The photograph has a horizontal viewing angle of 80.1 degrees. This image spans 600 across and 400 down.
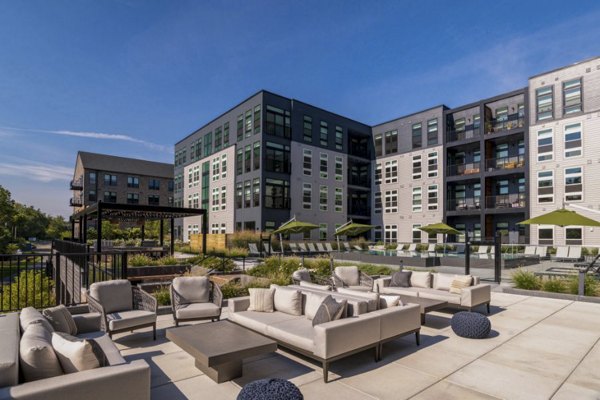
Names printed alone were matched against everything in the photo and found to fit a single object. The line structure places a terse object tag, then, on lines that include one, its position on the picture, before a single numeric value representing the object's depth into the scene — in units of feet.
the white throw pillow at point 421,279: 30.52
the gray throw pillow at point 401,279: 30.89
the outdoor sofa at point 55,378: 8.85
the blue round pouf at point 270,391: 10.68
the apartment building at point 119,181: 182.70
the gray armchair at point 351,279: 31.22
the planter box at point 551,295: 31.83
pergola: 44.68
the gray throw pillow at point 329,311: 16.35
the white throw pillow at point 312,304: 19.19
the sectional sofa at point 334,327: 15.07
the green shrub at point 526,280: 36.22
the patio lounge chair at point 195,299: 21.39
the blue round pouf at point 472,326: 20.79
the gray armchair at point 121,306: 18.44
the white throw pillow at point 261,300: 20.85
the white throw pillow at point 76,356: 10.02
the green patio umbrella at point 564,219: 39.09
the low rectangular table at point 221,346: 13.78
